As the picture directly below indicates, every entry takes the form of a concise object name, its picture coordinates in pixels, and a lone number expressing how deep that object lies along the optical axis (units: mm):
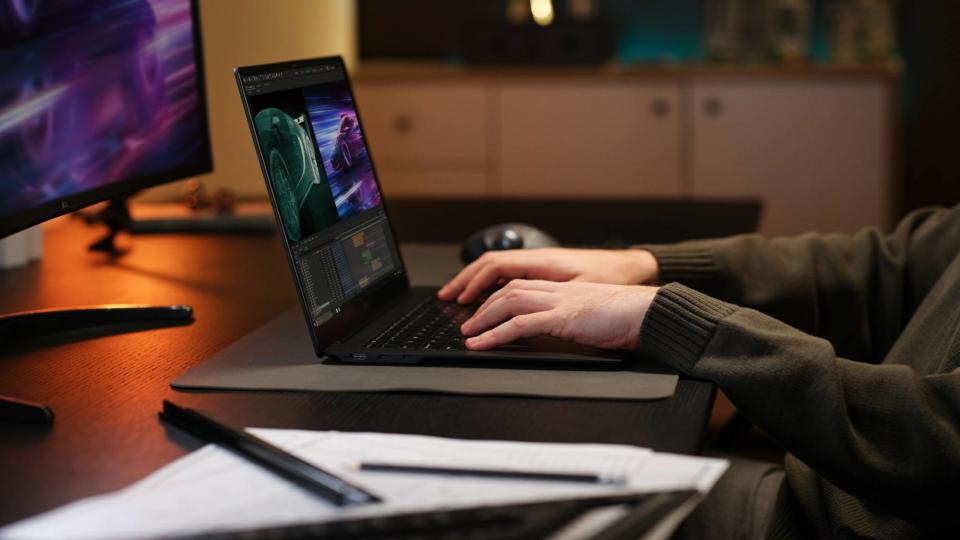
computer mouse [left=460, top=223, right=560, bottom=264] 1465
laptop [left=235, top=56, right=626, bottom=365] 1026
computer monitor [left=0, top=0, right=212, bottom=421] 1069
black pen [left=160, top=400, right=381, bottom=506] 680
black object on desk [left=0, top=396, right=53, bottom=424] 868
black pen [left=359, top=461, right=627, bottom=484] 714
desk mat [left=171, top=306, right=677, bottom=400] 924
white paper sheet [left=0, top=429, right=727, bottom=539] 654
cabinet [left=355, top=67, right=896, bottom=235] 3617
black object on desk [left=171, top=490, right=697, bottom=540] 623
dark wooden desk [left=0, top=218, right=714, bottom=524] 772
